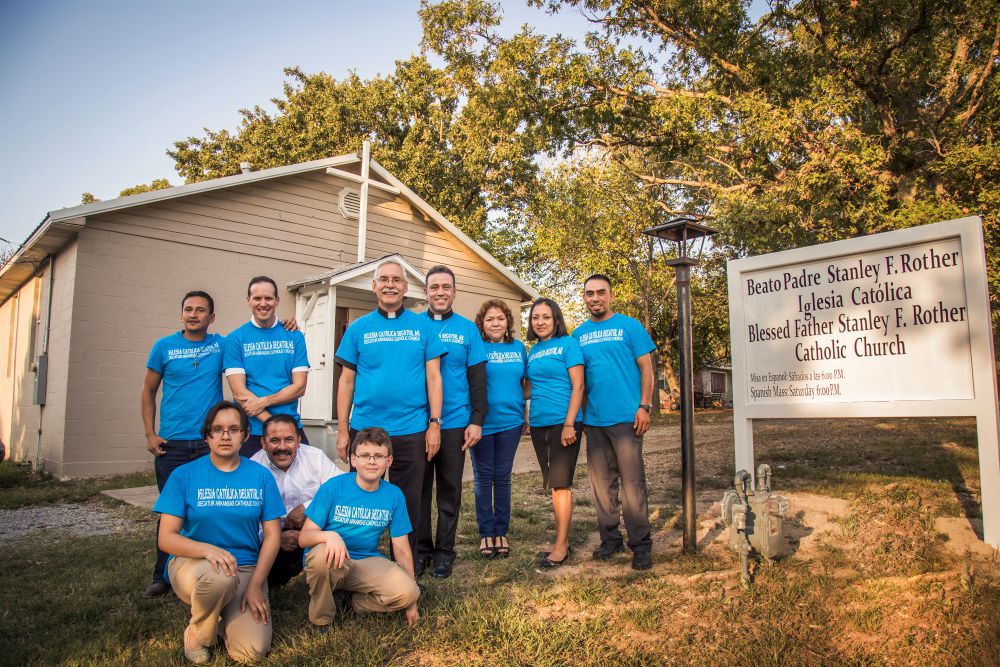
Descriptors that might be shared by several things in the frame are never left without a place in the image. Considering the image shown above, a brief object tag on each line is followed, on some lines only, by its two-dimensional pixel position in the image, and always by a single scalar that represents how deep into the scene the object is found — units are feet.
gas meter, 12.69
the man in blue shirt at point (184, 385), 13.69
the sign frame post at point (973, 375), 14.06
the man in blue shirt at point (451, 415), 14.07
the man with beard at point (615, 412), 14.29
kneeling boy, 10.44
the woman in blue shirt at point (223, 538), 9.68
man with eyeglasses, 13.30
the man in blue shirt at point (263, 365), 13.44
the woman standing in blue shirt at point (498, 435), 15.21
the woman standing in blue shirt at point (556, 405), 14.69
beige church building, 30.25
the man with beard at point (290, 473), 11.96
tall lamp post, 14.85
